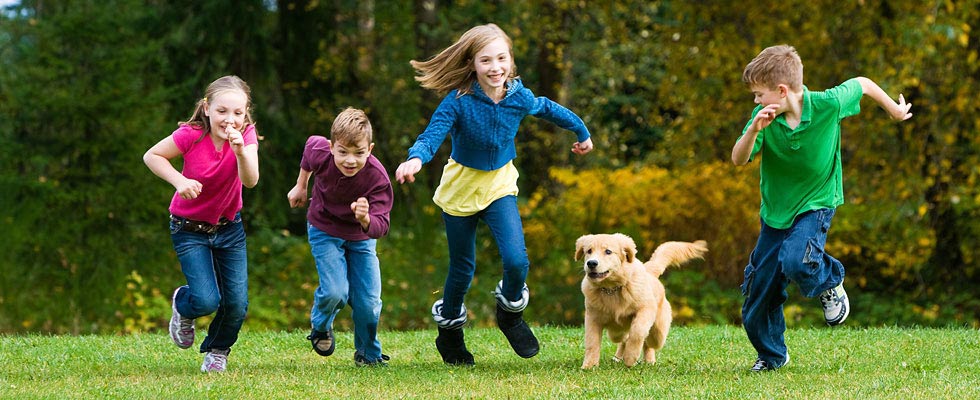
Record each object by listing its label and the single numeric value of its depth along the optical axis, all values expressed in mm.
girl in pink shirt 12844
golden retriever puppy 13602
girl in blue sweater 13258
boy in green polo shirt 12117
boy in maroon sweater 13242
